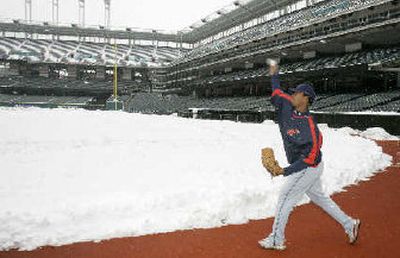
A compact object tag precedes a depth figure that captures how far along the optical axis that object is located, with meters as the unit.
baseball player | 4.33
